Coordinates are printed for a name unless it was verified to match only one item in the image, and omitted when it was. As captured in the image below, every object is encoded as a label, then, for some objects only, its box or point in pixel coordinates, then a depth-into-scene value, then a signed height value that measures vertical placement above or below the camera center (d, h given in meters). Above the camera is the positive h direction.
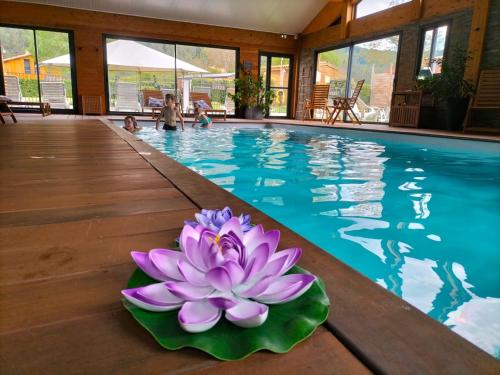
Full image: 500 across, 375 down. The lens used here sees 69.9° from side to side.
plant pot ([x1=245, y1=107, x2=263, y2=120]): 9.21 -0.24
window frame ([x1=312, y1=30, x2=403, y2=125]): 7.23 +1.35
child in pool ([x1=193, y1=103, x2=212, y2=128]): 7.13 -0.36
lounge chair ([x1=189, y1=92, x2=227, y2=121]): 8.63 +0.10
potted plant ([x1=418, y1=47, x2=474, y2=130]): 5.64 +0.37
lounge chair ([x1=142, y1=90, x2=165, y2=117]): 8.09 +0.01
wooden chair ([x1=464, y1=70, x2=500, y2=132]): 5.31 +0.24
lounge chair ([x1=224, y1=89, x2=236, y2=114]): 9.93 -0.04
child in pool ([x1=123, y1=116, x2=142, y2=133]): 5.55 -0.40
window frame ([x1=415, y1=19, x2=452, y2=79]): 6.25 +1.30
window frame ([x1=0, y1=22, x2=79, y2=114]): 7.57 +0.61
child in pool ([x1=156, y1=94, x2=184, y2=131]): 6.07 -0.22
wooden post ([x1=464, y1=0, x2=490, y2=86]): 5.54 +1.13
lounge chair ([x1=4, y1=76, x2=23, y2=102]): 7.68 +0.13
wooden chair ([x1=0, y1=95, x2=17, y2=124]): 3.98 -0.08
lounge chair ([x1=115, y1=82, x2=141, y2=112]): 8.78 +0.03
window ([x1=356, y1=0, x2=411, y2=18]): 7.32 +2.14
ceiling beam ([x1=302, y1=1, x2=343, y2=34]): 8.65 +2.19
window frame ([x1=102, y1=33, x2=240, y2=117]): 8.25 +1.38
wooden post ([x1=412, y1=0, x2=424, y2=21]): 6.54 +1.82
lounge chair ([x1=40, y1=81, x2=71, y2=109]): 7.98 +0.05
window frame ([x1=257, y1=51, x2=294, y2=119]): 9.84 +0.81
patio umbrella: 8.37 +0.97
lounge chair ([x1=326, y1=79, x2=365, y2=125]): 7.32 +0.10
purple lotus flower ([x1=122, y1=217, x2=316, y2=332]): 0.48 -0.25
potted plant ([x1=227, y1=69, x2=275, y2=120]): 9.09 +0.21
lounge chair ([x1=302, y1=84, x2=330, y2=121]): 8.16 +0.20
